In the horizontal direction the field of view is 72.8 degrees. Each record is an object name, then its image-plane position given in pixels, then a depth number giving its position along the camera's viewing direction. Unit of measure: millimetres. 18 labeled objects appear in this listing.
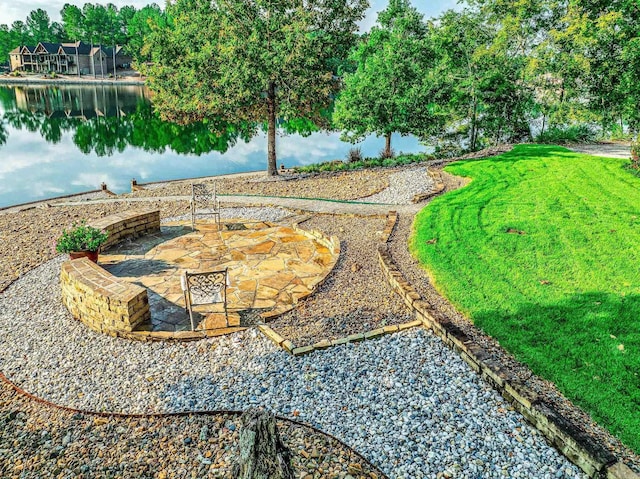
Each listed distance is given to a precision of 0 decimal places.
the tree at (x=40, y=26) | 108219
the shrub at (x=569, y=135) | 21359
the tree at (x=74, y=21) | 98875
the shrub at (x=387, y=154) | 20814
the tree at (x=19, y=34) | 91375
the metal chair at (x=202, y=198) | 10720
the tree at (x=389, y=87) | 17875
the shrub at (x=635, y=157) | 13489
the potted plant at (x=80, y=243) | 8041
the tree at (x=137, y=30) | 77312
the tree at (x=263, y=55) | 16188
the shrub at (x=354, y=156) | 21797
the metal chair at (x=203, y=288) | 6238
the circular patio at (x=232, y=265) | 6875
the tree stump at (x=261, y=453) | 2352
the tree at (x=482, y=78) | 20969
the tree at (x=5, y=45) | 86750
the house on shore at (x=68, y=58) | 79500
